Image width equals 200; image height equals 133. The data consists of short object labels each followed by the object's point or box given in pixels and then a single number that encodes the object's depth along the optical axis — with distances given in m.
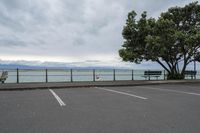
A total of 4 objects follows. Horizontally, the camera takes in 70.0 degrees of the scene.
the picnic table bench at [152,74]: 14.07
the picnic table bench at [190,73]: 14.68
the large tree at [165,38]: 12.32
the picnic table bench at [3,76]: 11.50
